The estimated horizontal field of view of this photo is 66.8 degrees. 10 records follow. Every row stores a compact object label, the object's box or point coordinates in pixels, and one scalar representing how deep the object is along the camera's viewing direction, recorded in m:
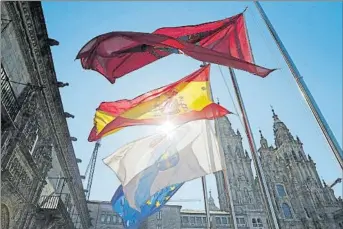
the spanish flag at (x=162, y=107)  10.03
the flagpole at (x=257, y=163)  6.63
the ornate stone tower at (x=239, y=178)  50.31
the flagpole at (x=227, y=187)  8.19
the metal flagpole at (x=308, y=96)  5.79
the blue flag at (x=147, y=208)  10.42
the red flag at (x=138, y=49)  8.20
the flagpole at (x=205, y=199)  9.13
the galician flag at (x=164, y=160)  9.35
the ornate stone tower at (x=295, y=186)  50.44
